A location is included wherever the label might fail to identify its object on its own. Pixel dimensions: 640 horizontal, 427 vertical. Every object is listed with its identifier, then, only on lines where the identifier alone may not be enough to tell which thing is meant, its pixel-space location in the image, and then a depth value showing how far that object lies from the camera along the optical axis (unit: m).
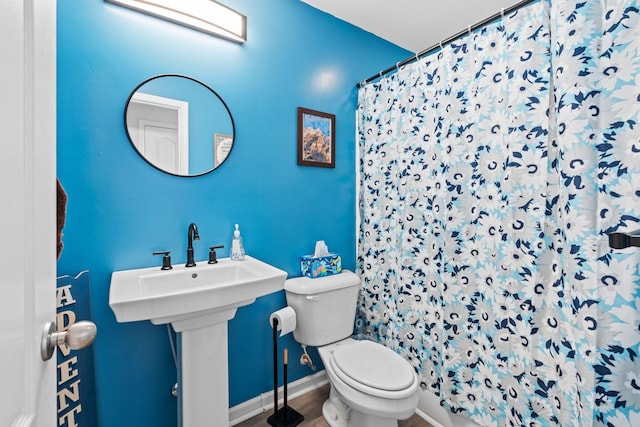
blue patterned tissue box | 1.76
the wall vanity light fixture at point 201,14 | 1.30
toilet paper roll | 1.49
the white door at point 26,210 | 0.33
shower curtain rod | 1.17
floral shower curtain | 0.93
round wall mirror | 1.33
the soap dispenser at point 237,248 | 1.51
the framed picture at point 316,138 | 1.80
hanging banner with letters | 1.08
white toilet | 1.22
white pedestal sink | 1.01
